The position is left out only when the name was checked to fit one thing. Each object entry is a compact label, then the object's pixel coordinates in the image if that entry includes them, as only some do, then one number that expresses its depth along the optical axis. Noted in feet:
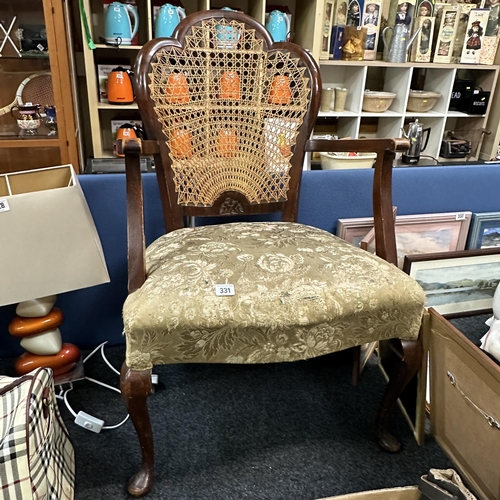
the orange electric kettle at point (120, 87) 6.32
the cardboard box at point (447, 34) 7.26
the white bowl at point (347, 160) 5.25
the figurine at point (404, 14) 7.14
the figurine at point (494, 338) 3.74
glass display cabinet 4.58
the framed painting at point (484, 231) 4.98
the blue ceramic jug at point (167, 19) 6.06
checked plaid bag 2.65
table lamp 3.32
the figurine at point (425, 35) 7.22
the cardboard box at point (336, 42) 6.98
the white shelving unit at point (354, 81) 6.45
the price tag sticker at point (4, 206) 3.23
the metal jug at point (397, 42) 7.11
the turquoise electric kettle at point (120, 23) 5.98
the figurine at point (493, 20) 7.30
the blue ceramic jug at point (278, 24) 6.46
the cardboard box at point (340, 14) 7.07
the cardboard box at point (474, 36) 7.31
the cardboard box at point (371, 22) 7.08
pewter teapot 6.20
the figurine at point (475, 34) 7.39
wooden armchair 2.80
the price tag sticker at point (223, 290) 2.80
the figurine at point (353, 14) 7.08
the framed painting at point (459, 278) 4.55
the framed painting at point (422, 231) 4.66
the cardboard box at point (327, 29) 6.88
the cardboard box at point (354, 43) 7.10
